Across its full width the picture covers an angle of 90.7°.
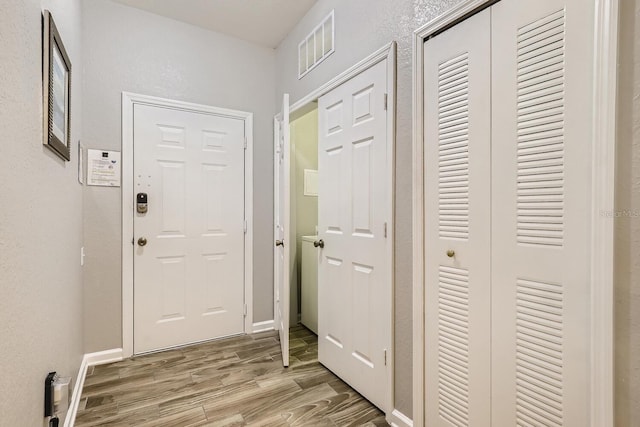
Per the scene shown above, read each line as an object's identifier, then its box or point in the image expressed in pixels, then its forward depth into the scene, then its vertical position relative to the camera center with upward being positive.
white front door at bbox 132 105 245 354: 2.66 -0.15
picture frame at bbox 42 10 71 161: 1.14 +0.51
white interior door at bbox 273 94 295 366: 2.32 -0.24
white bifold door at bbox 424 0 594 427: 1.03 -0.01
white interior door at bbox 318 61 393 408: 1.84 -0.15
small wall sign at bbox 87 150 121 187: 2.45 +0.33
